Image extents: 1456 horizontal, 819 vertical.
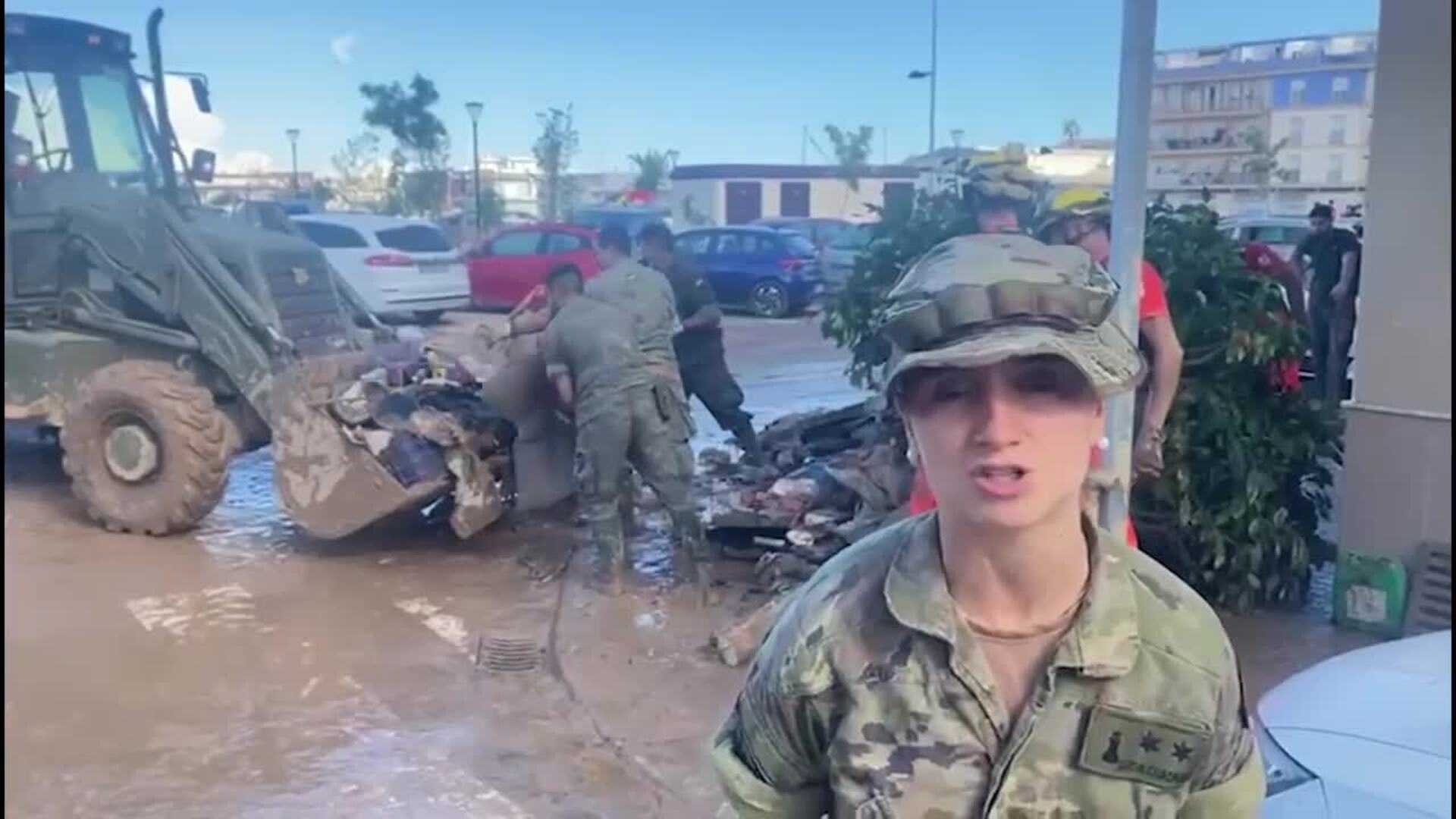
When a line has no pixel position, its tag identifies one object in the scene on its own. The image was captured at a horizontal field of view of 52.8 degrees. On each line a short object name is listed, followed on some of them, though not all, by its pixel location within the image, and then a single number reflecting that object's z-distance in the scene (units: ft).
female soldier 4.37
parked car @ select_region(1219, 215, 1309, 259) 49.49
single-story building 100.94
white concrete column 16.56
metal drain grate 17.85
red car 62.59
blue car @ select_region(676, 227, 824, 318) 65.10
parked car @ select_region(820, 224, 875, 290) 60.96
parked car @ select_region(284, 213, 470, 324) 55.36
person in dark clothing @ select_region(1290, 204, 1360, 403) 31.48
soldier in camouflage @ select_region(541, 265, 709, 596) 20.25
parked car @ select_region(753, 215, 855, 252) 72.59
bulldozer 22.50
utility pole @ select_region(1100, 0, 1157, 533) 10.96
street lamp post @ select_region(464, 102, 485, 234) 77.71
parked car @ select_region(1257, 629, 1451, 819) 7.66
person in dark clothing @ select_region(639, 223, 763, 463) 27.94
